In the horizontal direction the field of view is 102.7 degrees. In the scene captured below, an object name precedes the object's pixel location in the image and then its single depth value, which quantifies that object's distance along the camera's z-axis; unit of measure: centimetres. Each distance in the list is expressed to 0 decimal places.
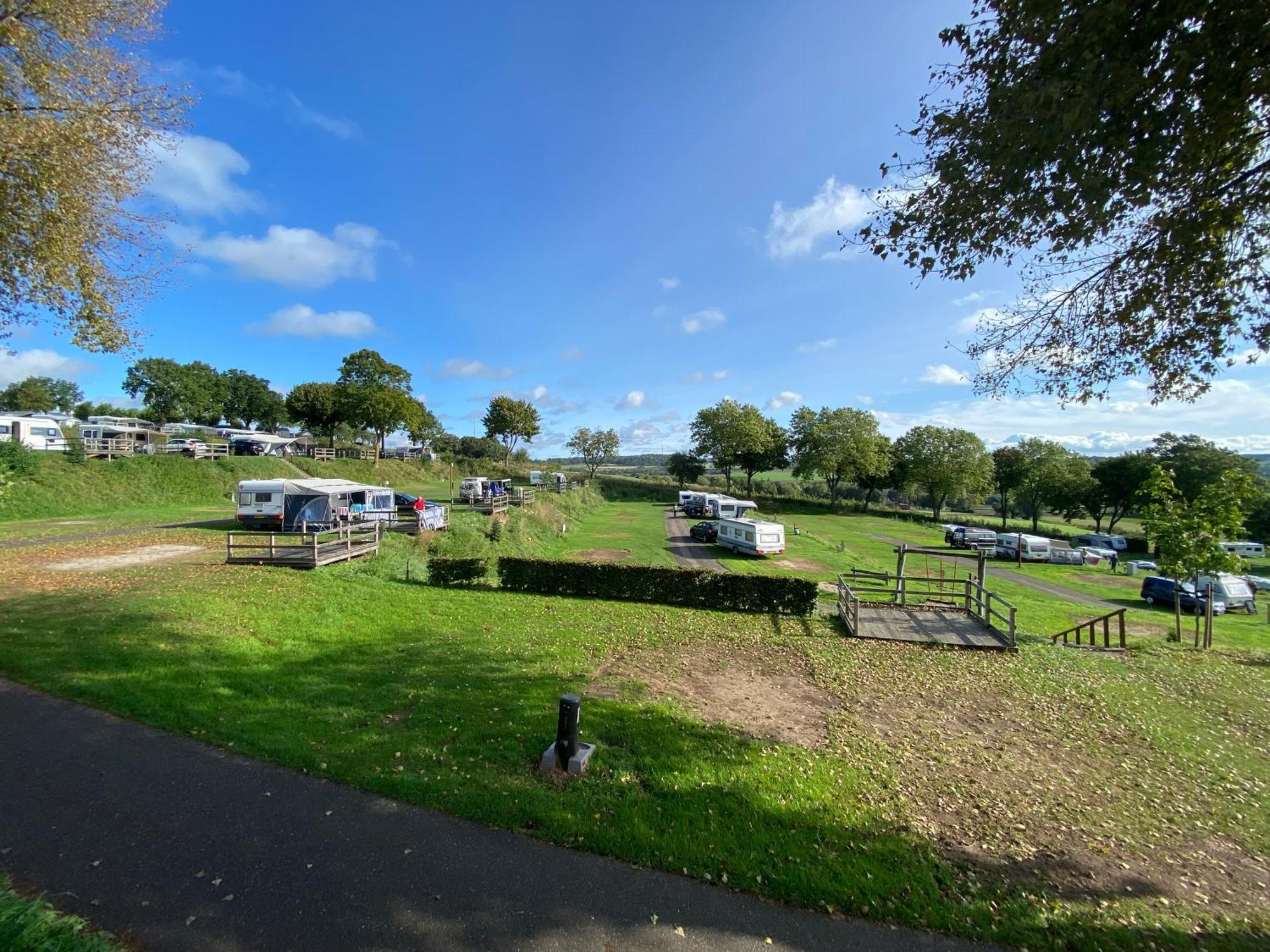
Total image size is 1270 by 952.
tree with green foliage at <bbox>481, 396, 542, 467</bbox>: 6588
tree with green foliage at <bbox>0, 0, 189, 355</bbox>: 708
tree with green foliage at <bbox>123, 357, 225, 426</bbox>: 5425
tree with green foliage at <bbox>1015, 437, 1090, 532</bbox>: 5288
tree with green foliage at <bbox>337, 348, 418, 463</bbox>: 4951
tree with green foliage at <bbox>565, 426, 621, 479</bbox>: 7706
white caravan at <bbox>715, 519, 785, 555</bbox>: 2934
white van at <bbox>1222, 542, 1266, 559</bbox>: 3979
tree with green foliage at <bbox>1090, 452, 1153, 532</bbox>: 5131
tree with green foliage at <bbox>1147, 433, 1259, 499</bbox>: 4800
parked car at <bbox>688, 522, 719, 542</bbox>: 3456
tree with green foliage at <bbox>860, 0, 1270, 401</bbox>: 416
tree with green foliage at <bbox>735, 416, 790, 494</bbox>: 6944
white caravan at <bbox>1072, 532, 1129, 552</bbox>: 4462
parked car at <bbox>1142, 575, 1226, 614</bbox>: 2150
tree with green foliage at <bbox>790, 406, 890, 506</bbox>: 6353
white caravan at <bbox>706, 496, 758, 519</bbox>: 4062
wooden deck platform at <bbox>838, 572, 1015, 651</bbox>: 1270
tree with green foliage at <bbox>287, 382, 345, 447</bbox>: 5956
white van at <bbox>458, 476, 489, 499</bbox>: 3466
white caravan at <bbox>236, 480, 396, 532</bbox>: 2167
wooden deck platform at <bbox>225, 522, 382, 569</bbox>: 1523
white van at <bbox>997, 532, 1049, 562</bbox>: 3653
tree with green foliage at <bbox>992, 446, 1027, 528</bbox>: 5619
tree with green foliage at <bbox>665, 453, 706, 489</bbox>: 7806
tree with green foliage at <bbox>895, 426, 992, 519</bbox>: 5731
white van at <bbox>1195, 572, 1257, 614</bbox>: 2256
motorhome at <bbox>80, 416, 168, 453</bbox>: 3183
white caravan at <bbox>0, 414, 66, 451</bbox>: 3027
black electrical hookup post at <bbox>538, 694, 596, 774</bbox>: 523
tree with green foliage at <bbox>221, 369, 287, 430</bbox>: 6316
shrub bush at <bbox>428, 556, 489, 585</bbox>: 1599
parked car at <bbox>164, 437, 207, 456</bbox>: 3553
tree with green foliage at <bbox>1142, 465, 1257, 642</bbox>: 1384
